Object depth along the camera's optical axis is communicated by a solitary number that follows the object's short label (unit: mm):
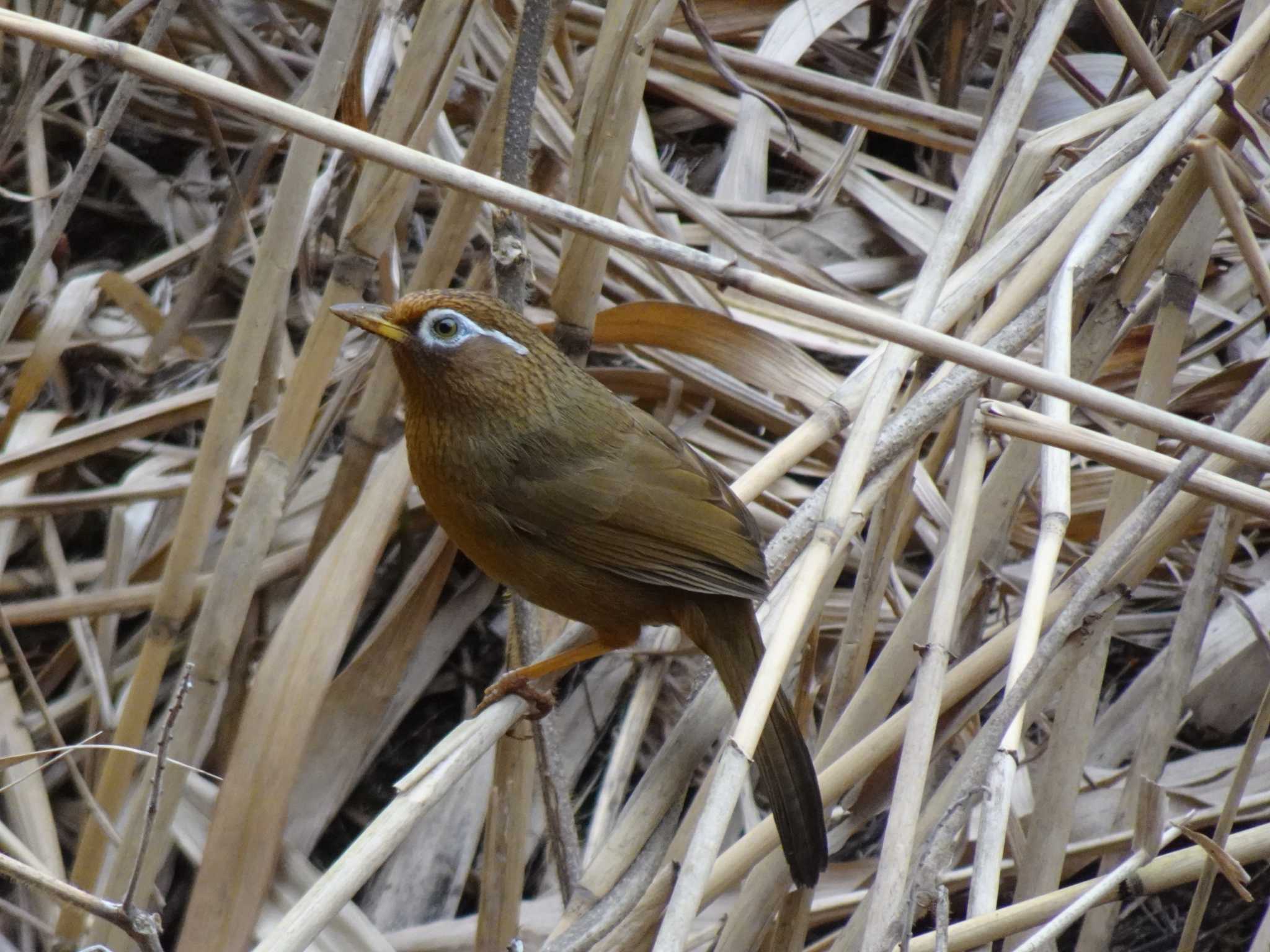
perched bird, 5652
